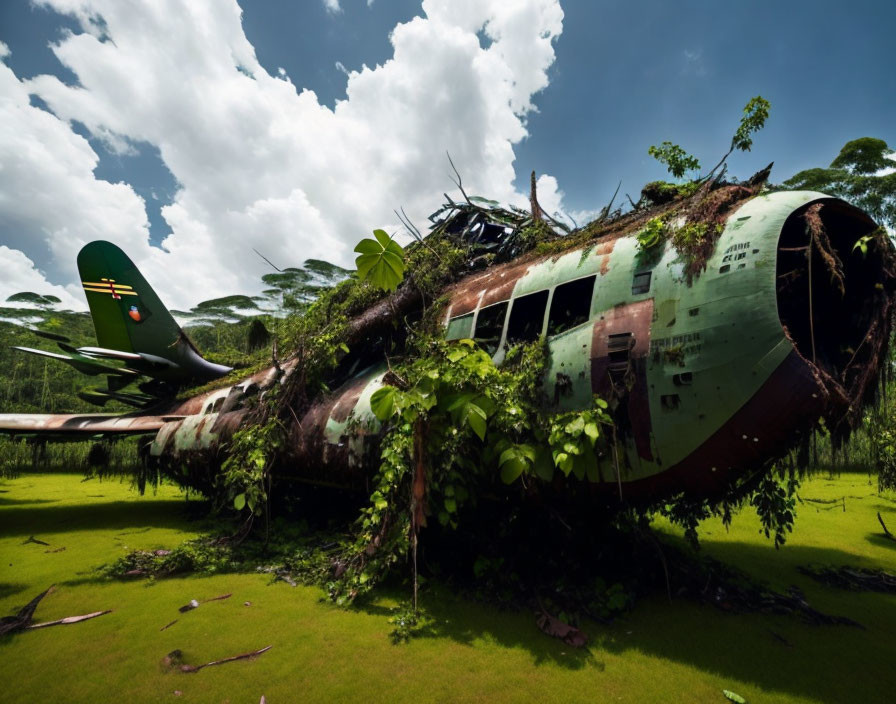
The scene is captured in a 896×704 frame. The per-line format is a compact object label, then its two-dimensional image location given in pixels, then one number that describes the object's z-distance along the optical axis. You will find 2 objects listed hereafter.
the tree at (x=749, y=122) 4.35
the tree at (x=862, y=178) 18.05
